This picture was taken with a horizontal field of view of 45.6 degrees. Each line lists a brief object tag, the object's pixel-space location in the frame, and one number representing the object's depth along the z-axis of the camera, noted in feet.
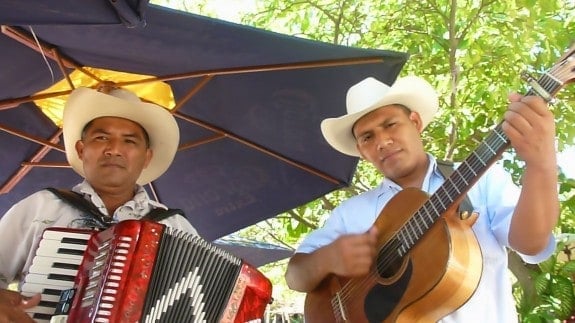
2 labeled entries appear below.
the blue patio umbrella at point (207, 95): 8.63
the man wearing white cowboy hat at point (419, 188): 6.29
